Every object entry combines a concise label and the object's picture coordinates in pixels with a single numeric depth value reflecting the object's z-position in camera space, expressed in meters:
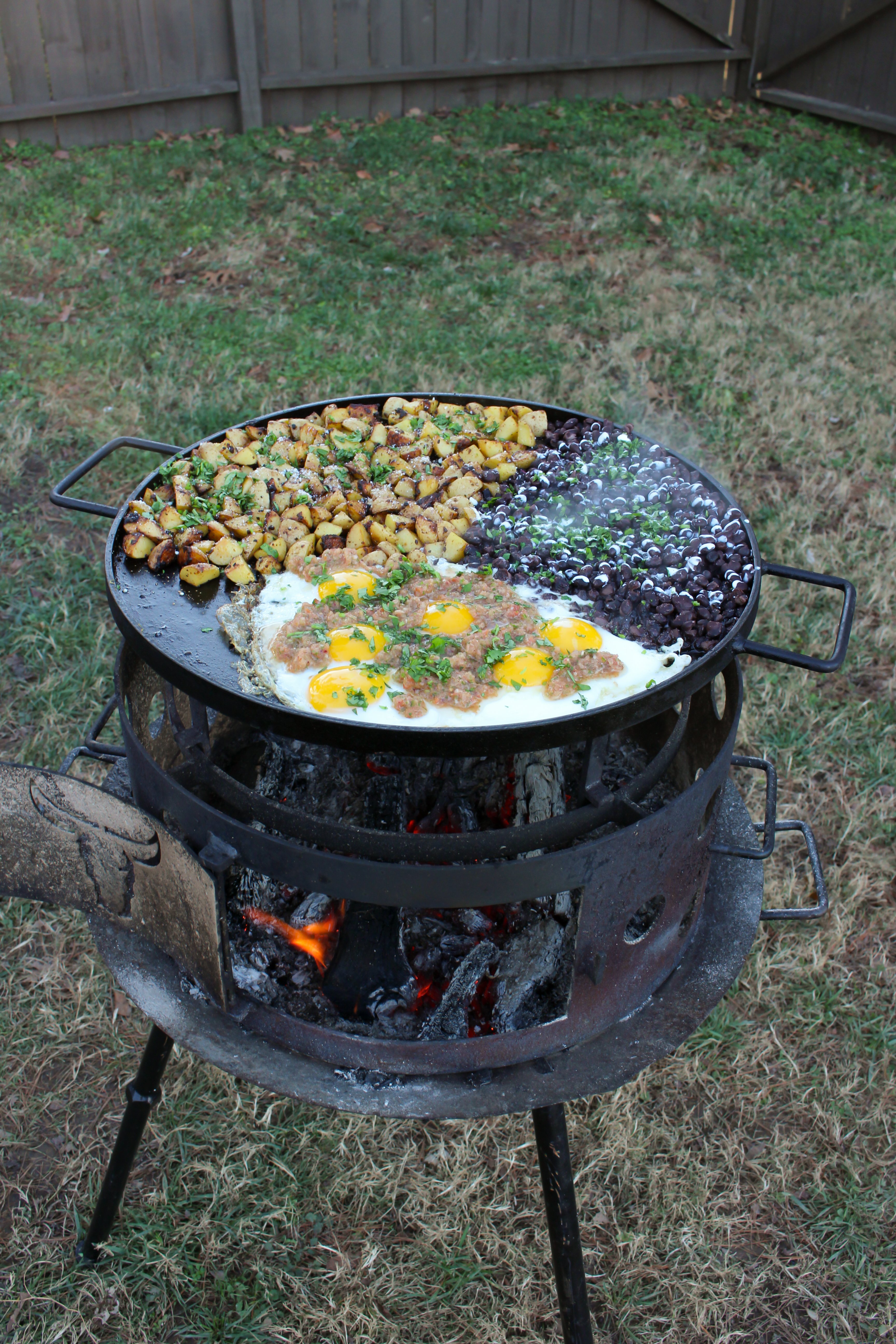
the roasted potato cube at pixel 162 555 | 2.49
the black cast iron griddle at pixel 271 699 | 1.87
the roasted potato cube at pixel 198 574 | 2.44
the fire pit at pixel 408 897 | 2.06
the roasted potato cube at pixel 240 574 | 2.49
